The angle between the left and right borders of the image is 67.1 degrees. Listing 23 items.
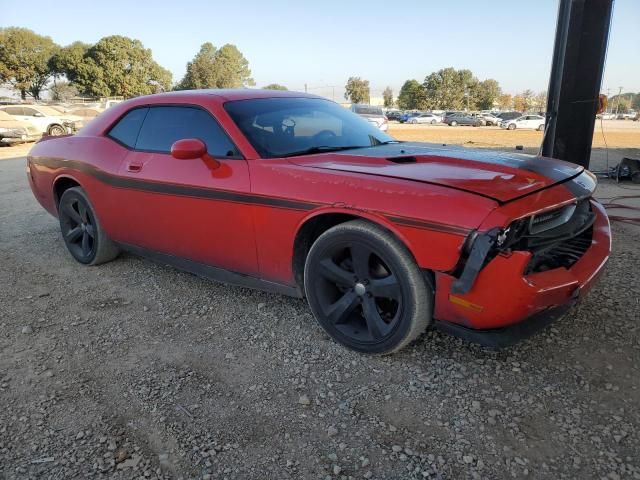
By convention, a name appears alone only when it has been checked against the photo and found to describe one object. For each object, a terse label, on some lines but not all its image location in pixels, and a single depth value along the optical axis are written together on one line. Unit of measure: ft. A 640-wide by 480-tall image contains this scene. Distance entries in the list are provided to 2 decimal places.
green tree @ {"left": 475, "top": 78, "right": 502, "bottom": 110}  287.77
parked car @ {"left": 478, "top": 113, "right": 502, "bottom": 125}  156.13
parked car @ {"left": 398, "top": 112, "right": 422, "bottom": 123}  179.22
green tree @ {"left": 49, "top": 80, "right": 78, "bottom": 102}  193.36
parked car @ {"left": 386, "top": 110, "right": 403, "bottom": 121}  192.76
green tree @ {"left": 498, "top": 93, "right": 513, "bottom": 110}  355.97
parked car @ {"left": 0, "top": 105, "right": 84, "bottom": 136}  56.03
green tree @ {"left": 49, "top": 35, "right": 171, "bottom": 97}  186.39
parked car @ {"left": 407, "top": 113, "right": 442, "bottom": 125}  174.76
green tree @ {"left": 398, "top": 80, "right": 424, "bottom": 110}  288.92
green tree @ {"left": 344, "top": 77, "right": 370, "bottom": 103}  350.56
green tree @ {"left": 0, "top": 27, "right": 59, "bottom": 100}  173.68
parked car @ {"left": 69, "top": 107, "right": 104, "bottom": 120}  66.05
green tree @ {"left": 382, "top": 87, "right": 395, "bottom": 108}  381.60
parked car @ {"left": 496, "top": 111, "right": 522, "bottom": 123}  157.13
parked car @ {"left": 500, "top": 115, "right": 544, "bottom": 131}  121.60
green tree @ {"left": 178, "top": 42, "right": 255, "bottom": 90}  236.63
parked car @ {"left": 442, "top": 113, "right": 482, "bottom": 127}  153.89
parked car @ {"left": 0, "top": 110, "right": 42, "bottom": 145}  51.44
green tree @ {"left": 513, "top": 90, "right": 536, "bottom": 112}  347.36
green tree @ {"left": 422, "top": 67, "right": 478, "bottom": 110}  277.23
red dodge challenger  7.10
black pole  19.89
